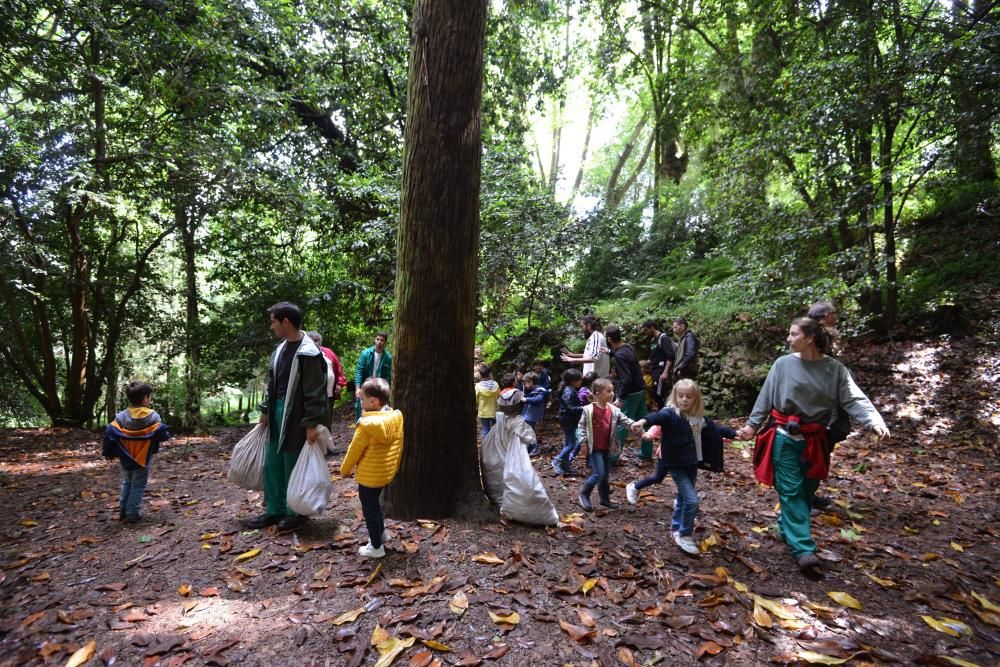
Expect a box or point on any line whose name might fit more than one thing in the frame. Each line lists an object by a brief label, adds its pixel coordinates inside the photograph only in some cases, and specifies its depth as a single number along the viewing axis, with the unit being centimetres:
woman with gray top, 364
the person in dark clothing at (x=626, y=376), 638
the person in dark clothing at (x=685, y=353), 644
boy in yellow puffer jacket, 326
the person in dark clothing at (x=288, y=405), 374
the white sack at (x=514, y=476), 388
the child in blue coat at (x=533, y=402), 689
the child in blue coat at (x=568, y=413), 596
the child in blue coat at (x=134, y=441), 440
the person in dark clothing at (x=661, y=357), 680
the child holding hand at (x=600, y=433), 467
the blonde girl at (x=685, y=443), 396
